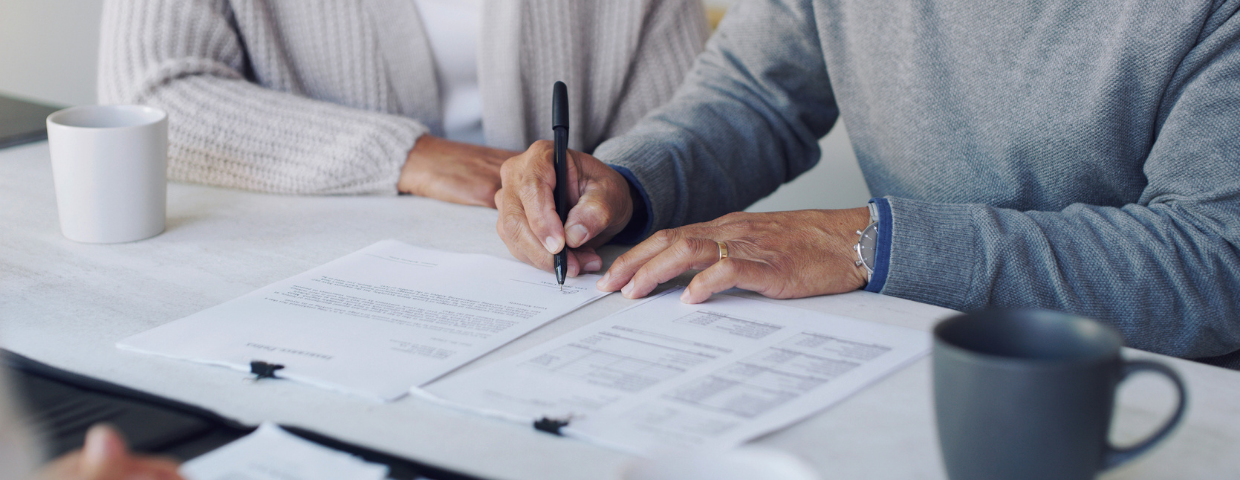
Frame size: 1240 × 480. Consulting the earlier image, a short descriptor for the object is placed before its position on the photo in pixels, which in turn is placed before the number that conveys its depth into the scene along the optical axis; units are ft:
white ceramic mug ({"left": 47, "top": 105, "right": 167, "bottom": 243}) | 2.81
